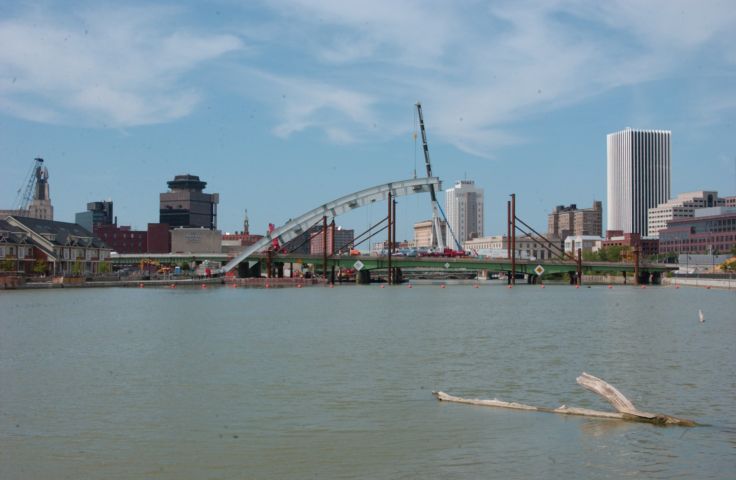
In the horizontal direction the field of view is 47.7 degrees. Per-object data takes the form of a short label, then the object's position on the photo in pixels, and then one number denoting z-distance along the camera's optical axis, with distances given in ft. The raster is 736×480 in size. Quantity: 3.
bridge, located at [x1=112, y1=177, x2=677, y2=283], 492.13
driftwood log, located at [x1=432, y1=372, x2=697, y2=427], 66.28
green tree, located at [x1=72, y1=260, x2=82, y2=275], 446.24
